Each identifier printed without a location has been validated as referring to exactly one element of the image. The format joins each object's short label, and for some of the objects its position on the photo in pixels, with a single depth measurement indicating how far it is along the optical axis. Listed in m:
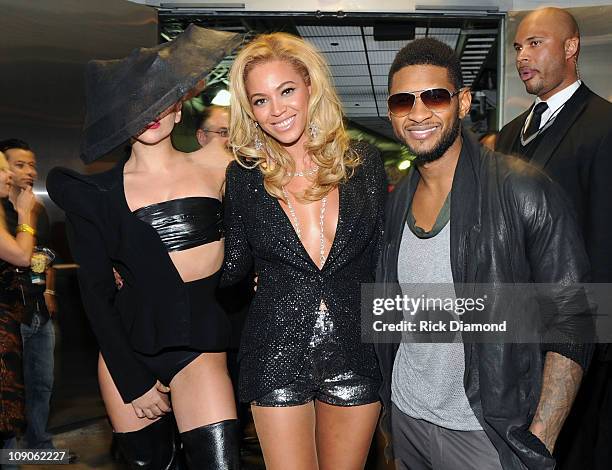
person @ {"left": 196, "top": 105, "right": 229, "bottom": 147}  4.50
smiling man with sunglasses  2.05
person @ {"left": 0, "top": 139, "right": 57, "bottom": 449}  4.72
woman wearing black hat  2.70
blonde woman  2.58
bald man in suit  3.15
